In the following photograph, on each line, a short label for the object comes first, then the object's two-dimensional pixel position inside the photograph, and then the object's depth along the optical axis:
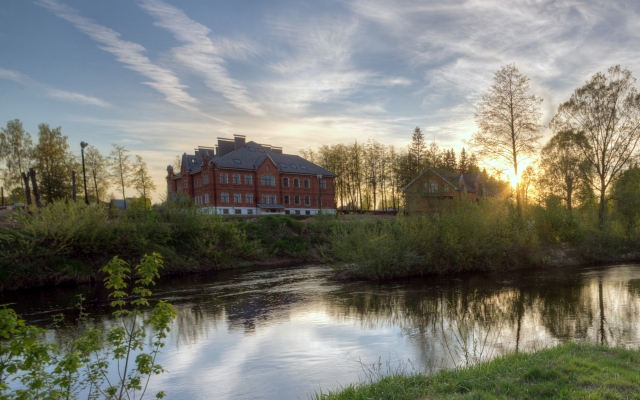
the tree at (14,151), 55.28
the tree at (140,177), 57.19
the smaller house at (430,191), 23.74
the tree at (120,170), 56.28
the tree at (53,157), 53.24
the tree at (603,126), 32.50
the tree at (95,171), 59.28
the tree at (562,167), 34.97
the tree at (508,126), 29.38
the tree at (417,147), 69.38
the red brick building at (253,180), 55.19
